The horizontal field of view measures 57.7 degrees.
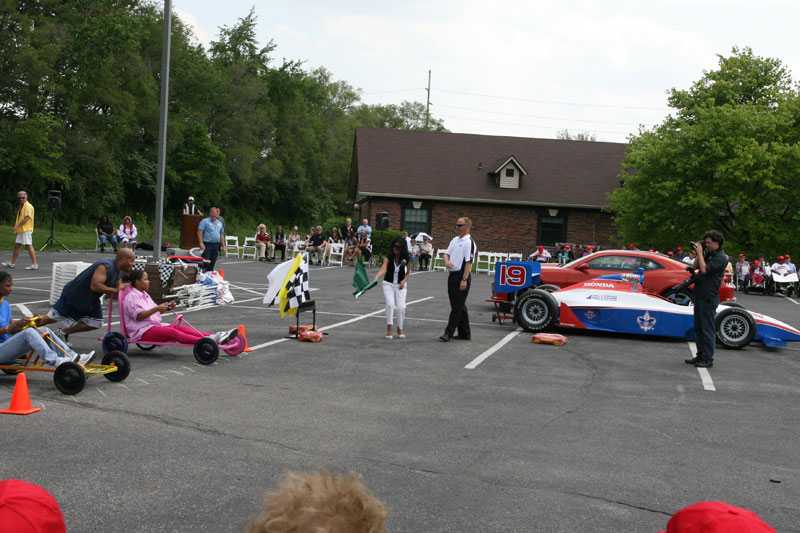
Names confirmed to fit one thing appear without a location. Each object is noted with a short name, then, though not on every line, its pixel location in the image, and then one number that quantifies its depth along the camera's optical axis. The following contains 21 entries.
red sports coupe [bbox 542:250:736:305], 17.00
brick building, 40.50
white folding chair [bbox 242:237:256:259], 35.09
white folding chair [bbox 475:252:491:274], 35.96
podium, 20.95
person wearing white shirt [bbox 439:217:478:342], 11.48
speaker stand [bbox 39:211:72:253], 27.59
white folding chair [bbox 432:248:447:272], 34.50
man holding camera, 10.14
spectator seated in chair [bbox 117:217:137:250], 29.78
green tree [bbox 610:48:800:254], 29.45
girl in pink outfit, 8.73
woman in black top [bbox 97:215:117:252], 28.62
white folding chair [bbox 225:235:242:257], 33.80
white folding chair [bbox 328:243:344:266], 32.85
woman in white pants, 11.39
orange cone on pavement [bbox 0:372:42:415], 6.16
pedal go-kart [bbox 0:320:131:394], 6.94
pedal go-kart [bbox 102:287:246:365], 8.53
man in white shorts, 18.02
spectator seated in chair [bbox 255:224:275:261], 31.94
